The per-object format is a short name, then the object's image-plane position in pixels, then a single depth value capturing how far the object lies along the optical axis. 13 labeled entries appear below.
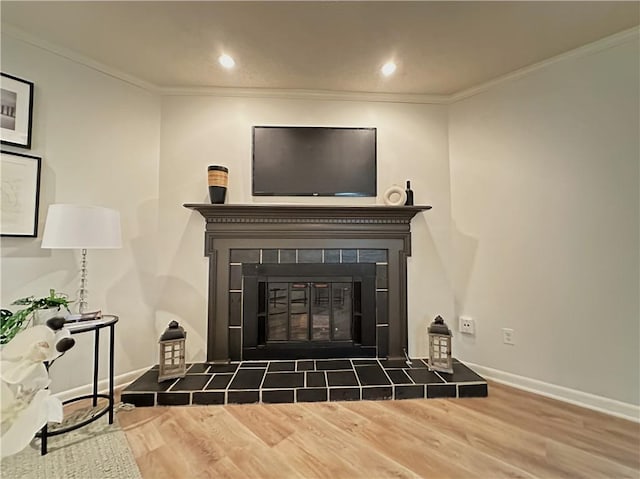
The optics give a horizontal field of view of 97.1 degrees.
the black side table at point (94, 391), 1.49
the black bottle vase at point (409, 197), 2.44
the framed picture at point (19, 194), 1.73
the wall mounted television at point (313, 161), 2.45
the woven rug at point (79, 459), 1.29
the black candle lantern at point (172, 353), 2.04
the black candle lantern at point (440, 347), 2.15
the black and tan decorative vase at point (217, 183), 2.30
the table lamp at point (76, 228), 1.50
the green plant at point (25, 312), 0.96
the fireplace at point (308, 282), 2.37
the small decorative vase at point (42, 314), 1.36
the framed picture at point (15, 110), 1.75
